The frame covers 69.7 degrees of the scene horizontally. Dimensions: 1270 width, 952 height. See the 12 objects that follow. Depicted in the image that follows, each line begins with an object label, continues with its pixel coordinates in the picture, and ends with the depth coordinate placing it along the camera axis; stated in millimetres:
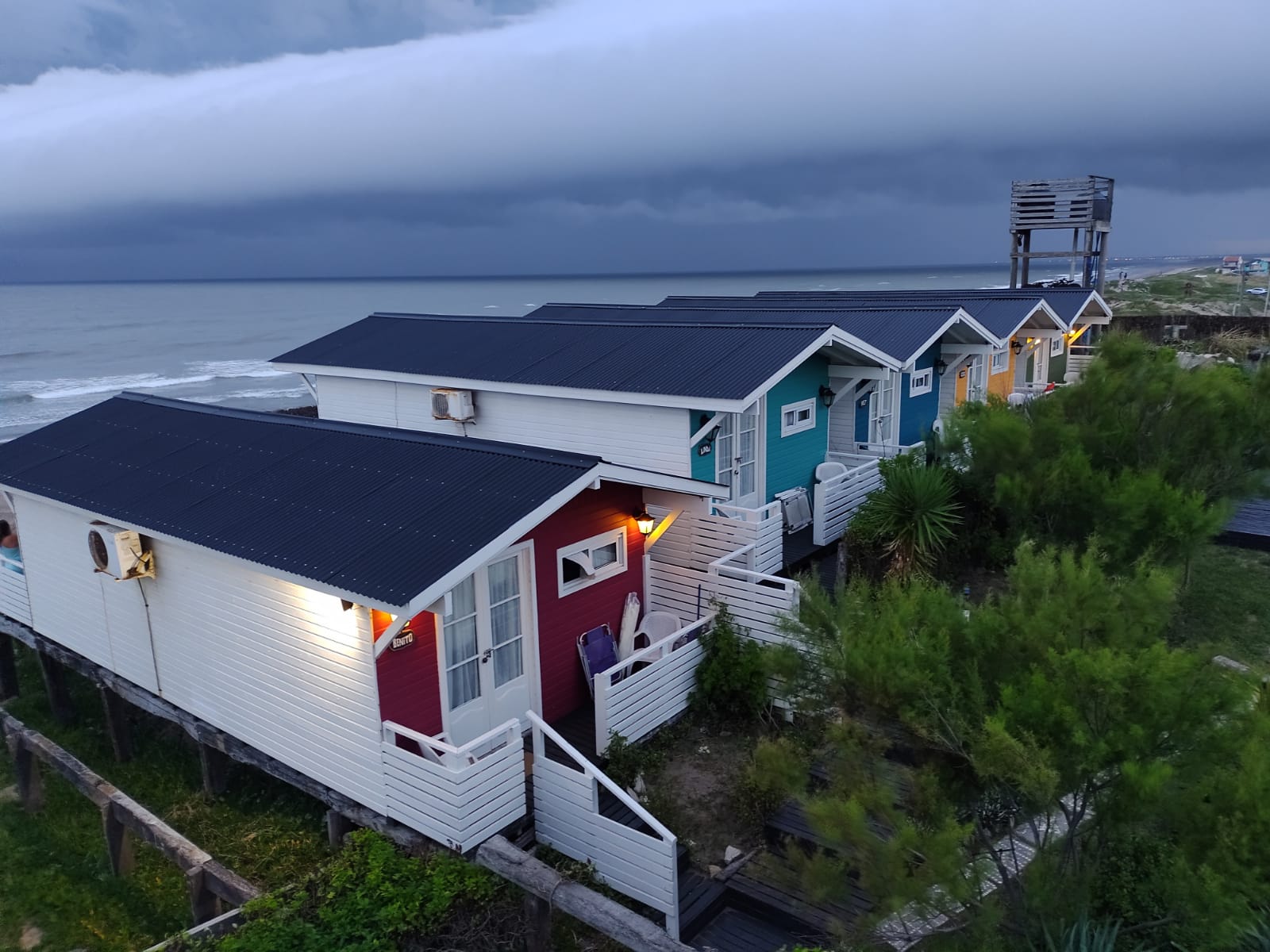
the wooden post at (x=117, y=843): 9359
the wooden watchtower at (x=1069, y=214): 35688
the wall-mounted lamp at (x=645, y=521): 11328
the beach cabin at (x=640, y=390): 13586
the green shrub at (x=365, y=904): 7035
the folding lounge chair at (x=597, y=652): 10633
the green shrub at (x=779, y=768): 5953
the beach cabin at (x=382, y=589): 8172
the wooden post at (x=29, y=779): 10953
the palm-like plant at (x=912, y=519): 13266
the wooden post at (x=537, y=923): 7426
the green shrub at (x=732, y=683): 10680
